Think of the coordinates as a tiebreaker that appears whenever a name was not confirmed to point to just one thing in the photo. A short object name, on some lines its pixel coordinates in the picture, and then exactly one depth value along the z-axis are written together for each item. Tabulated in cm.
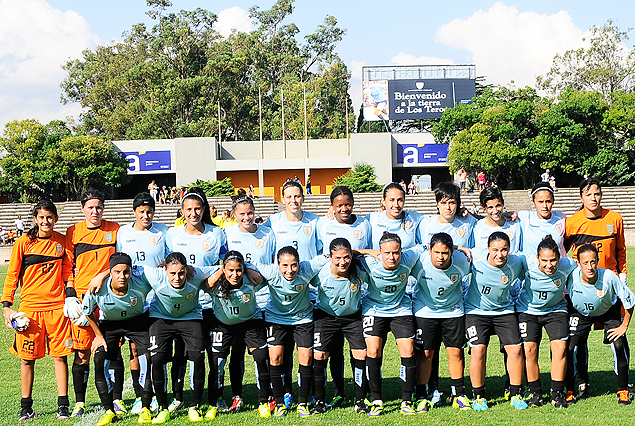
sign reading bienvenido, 4269
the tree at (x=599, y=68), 4509
